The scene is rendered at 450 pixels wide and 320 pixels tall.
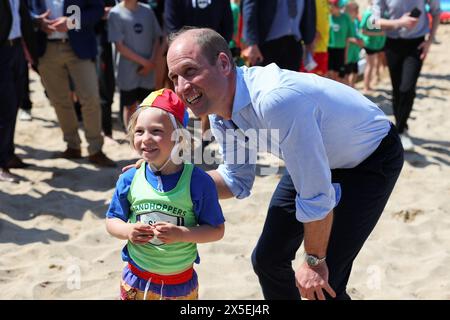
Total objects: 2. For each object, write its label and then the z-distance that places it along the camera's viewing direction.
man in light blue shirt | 2.28
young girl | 2.51
